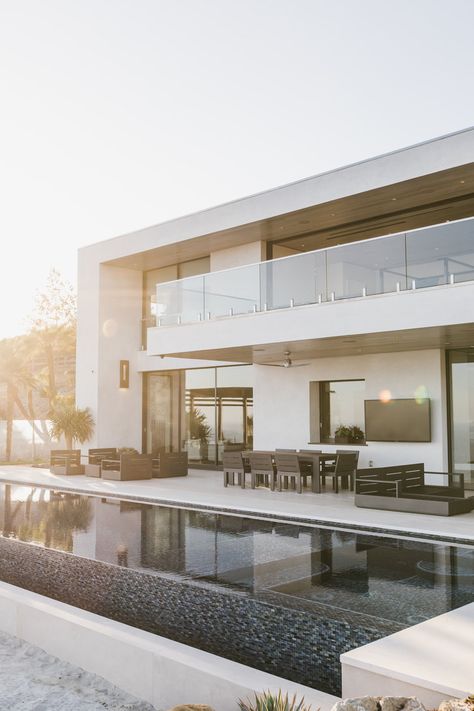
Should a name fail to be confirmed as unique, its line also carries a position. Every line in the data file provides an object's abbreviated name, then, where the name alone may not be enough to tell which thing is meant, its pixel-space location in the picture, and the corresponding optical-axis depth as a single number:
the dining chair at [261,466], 13.70
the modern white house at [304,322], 11.48
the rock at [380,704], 3.46
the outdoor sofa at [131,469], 16.19
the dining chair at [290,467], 13.20
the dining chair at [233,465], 14.27
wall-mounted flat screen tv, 13.98
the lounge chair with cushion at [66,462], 17.98
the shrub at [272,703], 4.25
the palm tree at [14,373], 26.73
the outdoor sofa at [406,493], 10.27
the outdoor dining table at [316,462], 13.38
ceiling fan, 15.22
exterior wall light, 20.45
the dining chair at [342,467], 13.21
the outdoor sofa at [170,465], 17.12
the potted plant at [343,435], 15.64
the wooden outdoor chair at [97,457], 17.42
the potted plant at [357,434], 15.51
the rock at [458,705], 3.33
